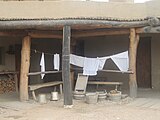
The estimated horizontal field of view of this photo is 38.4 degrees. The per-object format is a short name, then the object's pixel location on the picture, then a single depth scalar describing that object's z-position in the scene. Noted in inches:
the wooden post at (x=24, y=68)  348.0
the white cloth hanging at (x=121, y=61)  352.9
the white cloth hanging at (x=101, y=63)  366.3
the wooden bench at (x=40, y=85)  343.0
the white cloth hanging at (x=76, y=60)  382.2
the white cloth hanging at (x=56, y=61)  382.5
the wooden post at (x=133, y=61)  345.1
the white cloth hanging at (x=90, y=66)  367.7
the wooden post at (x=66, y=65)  307.2
